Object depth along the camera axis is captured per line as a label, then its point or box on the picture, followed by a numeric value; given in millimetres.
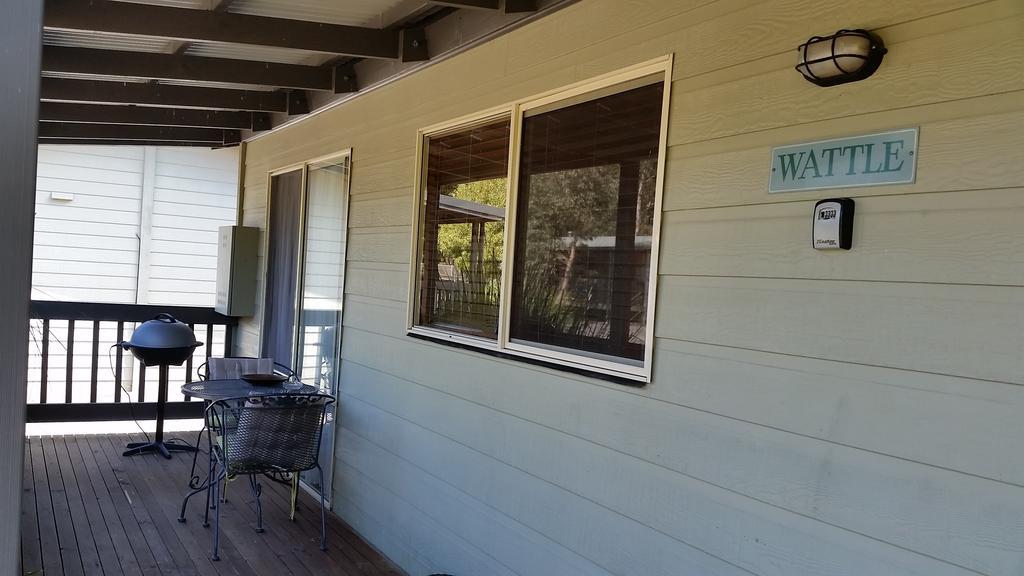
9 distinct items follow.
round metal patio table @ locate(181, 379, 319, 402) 3890
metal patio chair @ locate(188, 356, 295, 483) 4664
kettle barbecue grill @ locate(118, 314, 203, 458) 5008
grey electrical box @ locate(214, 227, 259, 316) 6023
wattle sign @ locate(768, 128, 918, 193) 1588
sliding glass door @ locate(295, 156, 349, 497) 4570
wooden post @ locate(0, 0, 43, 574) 647
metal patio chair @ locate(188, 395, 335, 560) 3711
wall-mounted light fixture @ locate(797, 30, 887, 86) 1624
